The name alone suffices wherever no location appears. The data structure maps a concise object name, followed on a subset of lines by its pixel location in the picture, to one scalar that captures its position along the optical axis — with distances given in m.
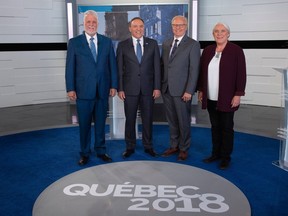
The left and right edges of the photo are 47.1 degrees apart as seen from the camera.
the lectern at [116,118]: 4.45
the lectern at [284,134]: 2.55
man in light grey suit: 3.41
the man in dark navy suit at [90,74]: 3.39
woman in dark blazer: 3.19
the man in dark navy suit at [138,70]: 3.54
